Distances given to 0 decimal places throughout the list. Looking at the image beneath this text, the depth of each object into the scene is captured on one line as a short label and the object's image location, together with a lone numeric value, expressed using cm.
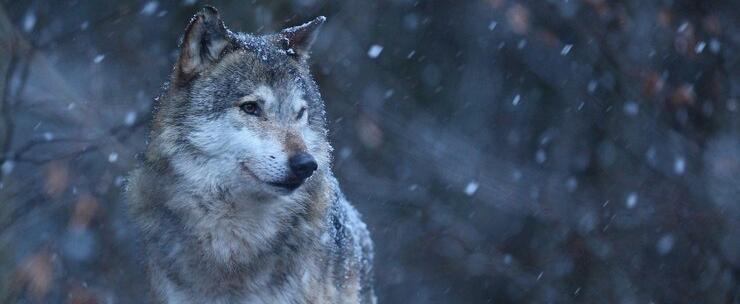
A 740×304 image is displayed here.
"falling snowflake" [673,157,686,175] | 1451
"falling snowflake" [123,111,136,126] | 1160
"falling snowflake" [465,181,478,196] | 1459
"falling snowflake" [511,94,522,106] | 1569
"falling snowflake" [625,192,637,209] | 1509
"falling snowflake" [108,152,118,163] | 1172
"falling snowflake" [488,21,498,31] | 1545
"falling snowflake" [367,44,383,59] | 1437
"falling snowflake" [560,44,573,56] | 1526
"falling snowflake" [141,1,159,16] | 1261
